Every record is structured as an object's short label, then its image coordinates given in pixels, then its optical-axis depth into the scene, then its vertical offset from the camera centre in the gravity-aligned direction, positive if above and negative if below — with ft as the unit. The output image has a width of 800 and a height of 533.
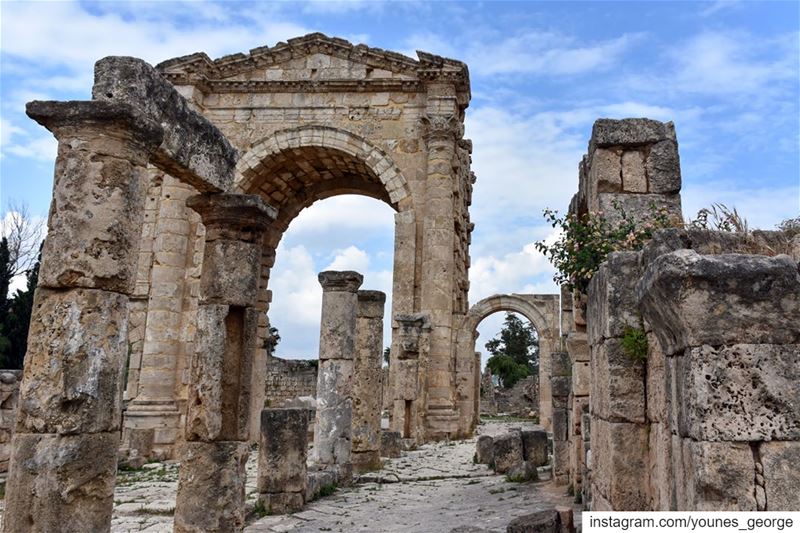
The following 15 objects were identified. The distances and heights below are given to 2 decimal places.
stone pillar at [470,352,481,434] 70.03 -1.10
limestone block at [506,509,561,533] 17.40 -3.74
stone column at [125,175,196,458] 47.37 +3.29
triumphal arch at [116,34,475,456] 47.96 +16.07
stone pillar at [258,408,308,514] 26.23 -3.38
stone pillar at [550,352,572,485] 30.27 -1.36
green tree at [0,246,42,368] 65.06 +4.10
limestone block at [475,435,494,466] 39.44 -4.10
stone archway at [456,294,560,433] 74.28 +7.55
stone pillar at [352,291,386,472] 37.50 -0.20
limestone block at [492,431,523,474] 36.42 -3.85
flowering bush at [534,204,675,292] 17.20 +4.13
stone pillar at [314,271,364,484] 33.37 +0.43
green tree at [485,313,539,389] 142.61 +8.76
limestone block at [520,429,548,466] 38.34 -3.66
